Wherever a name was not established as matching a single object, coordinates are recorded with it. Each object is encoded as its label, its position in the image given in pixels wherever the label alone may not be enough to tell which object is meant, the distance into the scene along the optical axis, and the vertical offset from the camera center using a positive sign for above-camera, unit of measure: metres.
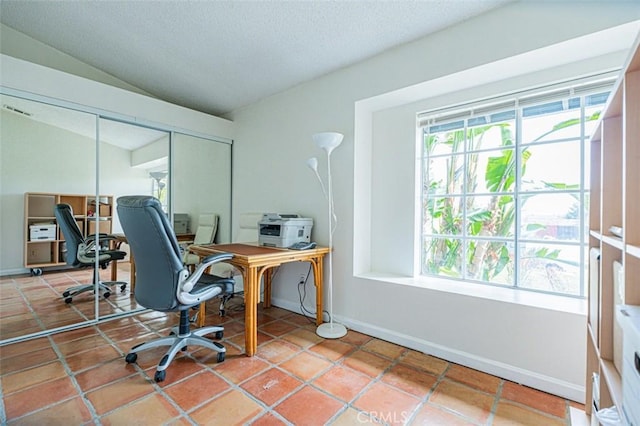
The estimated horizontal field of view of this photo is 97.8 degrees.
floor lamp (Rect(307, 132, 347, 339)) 2.42 -0.02
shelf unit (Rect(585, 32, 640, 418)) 0.76 -0.03
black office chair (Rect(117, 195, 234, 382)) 1.77 -0.41
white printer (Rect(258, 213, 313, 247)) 2.64 -0.16
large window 1.93 +0.21
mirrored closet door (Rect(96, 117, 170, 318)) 2.84 +0.38
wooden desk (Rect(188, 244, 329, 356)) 2.13 -0.41
